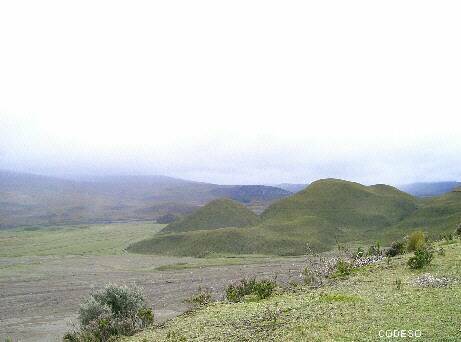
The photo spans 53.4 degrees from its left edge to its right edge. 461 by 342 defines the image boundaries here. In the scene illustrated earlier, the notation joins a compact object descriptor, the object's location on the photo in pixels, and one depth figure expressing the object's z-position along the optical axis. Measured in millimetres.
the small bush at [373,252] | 31519
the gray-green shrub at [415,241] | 29628
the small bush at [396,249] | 29938
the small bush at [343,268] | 23516
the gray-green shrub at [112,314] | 19344
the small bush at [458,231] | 34612
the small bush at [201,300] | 22188
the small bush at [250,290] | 21328
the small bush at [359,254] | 29539
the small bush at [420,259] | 21172
